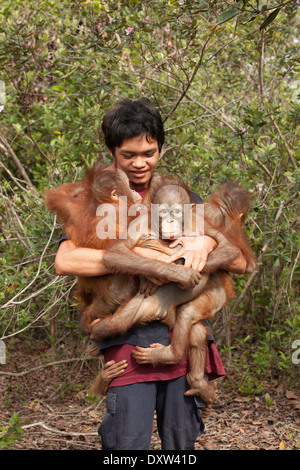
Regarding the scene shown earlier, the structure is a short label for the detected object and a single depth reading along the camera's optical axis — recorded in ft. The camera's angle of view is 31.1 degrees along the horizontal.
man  7.03
